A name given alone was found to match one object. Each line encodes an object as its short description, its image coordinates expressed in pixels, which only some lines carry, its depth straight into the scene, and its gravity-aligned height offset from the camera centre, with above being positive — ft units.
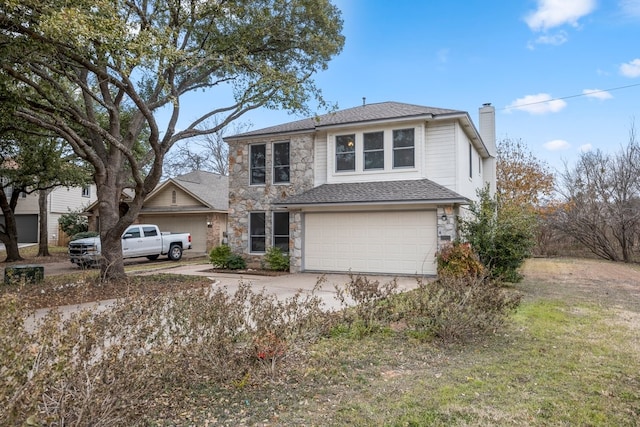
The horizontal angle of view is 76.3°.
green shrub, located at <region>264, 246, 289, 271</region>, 46.32 -3.49
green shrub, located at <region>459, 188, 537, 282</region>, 34.50 -0.77
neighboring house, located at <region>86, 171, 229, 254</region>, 70.85 +3.30
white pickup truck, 52.80 -2.13
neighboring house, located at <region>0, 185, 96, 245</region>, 90.12 +4.34
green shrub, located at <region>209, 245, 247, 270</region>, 48.70 -3.56
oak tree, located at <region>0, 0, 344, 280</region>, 24.62 +12.69
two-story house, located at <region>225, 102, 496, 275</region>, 40.78 +4.77
